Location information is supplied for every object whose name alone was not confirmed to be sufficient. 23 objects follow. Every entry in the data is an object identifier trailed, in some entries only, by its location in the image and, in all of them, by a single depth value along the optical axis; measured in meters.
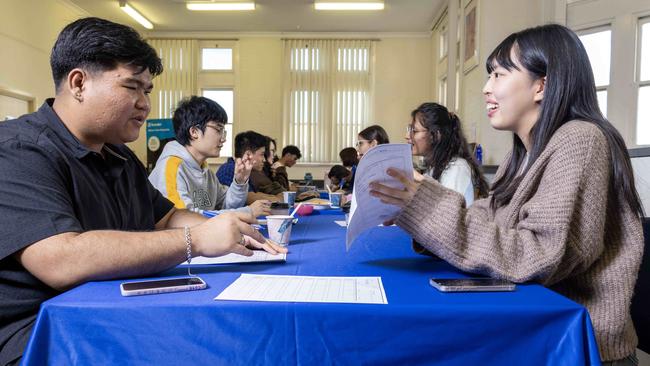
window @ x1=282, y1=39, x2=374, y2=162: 8.16
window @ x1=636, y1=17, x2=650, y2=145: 3.48
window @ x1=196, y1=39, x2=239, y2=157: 8.30
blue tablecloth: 0.73
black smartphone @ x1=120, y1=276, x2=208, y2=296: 0.78
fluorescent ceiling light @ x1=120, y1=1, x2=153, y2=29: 6.64
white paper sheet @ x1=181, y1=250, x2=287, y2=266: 1.08
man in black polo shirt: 0.86
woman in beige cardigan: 0.89
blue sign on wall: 7.40
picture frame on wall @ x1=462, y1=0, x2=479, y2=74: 5.11
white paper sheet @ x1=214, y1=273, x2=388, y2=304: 0.77
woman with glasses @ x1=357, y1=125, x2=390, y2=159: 4.34
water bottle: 4.81
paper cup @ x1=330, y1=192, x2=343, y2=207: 2.87
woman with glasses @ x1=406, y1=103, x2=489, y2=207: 2.65
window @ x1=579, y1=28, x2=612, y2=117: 3.74
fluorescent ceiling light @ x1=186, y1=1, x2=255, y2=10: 6.54
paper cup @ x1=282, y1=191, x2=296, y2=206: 2.74
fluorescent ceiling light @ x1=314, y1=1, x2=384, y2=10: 6.39
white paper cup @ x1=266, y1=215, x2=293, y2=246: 1.29
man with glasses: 2.37
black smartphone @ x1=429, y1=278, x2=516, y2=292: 0.82
